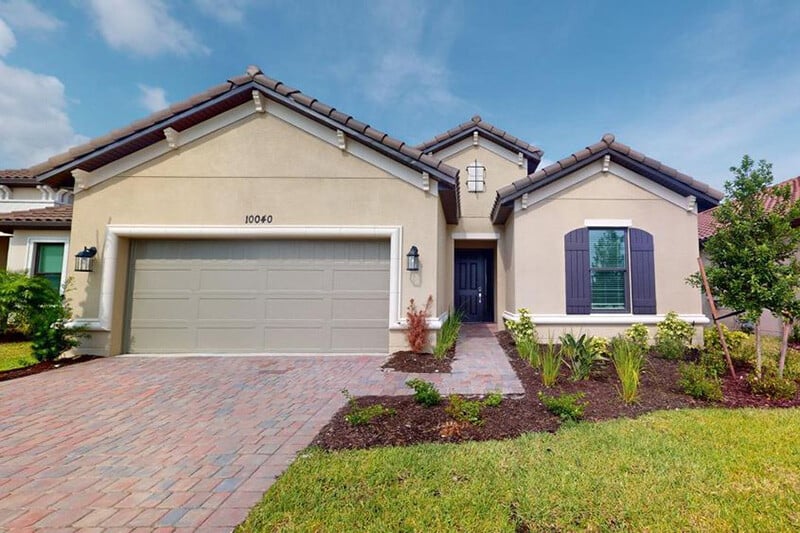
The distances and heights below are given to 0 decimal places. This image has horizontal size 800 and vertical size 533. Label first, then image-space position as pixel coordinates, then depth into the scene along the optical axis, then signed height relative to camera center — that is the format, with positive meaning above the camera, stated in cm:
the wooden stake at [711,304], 577 +0
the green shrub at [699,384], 464 -112
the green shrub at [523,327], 792 -63
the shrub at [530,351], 625 -98
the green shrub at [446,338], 704 -86
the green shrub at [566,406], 394 -124
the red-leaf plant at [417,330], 707 -66
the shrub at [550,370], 514 -105
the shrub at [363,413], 379 -133
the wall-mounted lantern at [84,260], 719 +63
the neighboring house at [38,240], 1005 +146
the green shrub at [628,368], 461 -94
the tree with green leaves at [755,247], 509 +89
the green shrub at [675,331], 746 -60
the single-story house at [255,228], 733 +142
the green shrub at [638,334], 752 -70
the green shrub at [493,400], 430 -126
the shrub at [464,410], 386 -128
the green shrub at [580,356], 545 -91
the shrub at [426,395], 430 -122
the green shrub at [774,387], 464 -112
